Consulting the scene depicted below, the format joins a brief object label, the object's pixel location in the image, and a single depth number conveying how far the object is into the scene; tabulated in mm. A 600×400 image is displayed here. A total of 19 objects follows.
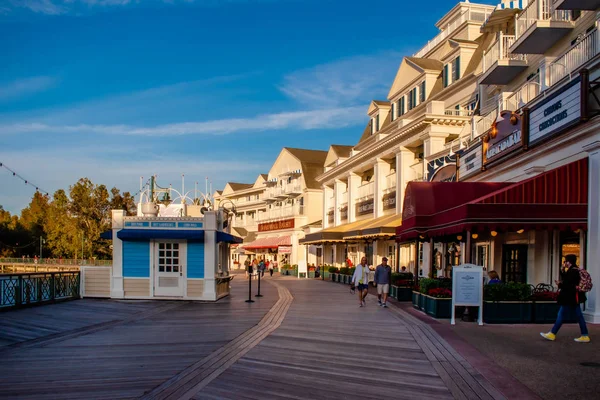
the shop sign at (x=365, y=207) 39344
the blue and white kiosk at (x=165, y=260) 20906
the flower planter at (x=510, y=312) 14031
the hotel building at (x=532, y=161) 13992
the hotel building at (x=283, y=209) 58750
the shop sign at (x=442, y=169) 25609
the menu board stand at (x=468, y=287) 13844
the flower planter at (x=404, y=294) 22109
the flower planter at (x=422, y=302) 16906
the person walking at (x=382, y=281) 19438
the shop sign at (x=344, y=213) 45844
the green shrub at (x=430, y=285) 16531
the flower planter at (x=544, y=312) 14070
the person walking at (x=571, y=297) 10766
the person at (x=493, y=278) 15042
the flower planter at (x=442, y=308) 15211
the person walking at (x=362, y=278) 19734
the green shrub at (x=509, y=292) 14086
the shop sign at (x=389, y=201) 34903
